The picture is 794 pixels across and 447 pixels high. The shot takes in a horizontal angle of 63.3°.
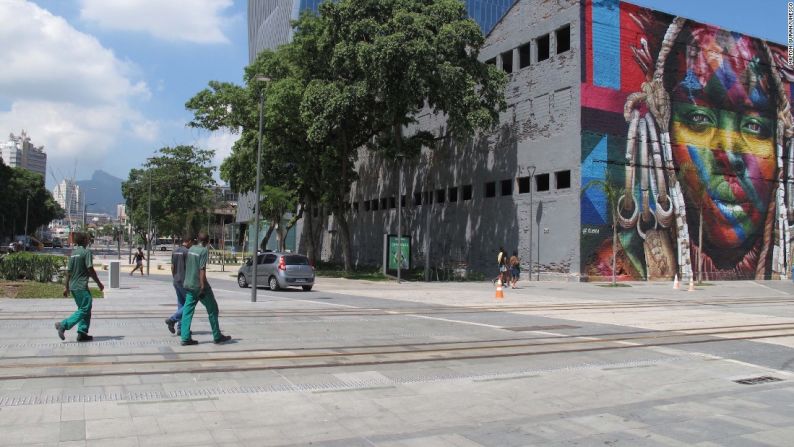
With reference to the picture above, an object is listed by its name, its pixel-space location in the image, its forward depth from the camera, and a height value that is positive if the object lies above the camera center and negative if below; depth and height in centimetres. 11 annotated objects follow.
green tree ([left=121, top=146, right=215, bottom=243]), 6862 +700
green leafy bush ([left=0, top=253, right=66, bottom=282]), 2111 -66
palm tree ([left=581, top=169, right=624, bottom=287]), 3439 +371
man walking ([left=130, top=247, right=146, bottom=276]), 3706 -51
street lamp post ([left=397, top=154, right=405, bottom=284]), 3500 +43
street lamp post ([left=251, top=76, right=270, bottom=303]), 1861 +190
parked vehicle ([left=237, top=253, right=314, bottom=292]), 2509 -75
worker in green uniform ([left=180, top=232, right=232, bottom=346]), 968 -52
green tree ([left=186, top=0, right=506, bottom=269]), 3334 +901
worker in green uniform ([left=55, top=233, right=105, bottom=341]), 992 -59
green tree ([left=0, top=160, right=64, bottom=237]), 7075 +589
